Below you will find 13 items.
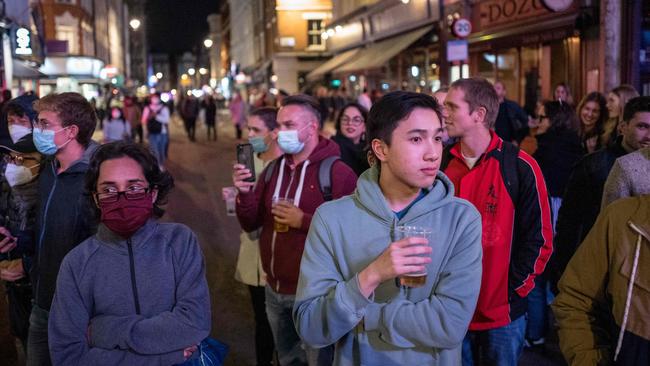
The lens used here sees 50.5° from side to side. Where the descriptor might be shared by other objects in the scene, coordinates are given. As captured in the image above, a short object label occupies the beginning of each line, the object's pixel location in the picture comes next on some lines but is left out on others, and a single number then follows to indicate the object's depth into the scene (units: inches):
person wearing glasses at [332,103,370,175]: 261.4
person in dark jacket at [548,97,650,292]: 173.2
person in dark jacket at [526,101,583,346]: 252.4
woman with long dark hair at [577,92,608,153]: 292.4
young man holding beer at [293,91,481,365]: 94.1
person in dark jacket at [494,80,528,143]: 395.5
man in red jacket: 141.6
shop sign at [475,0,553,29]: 610.9
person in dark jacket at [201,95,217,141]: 1192.8
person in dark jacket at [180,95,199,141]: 1144.2
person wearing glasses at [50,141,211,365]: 106.3
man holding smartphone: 164.2
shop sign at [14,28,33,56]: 877.2
